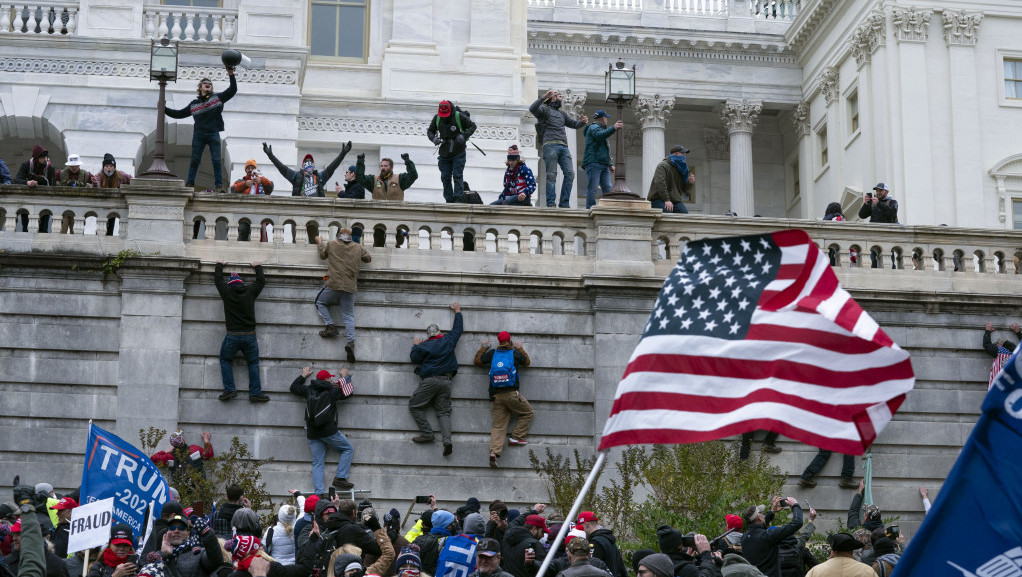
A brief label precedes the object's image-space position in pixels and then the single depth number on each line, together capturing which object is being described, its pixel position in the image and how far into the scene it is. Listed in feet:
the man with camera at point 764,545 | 50.57
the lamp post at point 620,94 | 78.59
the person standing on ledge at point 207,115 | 82.28
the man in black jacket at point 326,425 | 72.79
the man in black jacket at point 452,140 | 83.46
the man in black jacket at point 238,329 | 73.97
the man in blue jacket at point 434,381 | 74.64
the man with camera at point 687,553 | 43.93
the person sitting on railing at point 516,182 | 83.46
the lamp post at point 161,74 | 76.84
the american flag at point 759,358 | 28.76
